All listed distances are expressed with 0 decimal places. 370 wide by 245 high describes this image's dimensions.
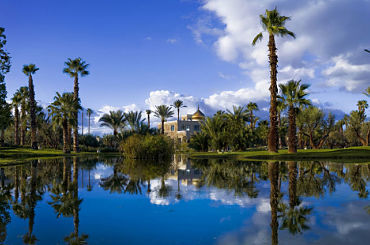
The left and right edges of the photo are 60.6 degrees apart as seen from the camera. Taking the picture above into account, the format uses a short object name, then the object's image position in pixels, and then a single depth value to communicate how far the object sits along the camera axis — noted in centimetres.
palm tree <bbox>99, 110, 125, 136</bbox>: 6116
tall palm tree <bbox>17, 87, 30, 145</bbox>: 5678
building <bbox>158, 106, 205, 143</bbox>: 7656
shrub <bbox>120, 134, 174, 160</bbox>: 3030
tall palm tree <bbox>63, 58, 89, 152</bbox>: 4938
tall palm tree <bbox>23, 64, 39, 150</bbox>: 4762
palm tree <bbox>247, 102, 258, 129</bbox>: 6233
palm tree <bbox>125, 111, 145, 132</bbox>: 4750
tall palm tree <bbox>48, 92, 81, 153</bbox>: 4619
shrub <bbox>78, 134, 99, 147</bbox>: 6903
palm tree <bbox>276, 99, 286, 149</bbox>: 3513
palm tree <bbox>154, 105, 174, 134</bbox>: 7412
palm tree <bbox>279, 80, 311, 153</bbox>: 3425
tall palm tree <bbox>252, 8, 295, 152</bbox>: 3291
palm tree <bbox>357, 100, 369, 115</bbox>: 6388
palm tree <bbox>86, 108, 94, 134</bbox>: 10969
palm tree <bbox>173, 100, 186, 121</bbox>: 8593
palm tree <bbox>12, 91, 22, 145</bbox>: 5446
